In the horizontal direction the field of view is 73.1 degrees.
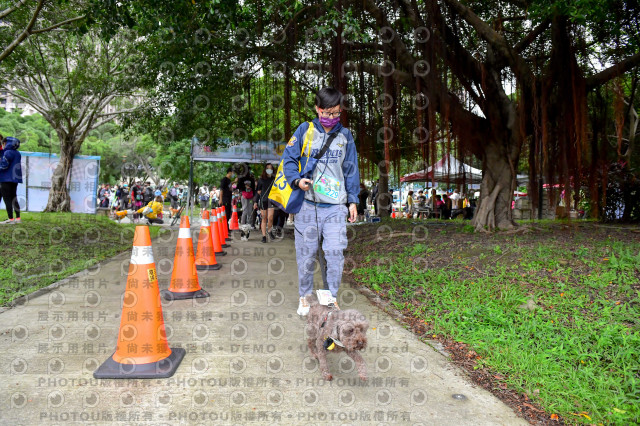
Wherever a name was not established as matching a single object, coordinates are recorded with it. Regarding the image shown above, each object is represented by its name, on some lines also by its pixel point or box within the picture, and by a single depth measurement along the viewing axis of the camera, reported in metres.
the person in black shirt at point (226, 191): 10.58
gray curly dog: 2.30
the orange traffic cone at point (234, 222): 12.99
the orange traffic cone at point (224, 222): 9.07
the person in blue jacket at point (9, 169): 7.51
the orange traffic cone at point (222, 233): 8.52
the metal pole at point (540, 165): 6.97
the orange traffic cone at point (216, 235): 7.24
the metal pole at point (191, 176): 14.28
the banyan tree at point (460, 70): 6.41
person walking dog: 3.31
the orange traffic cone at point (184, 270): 4.34
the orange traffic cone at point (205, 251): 5.95
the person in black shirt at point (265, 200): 9.21
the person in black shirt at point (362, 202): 17.88
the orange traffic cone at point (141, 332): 2.55
